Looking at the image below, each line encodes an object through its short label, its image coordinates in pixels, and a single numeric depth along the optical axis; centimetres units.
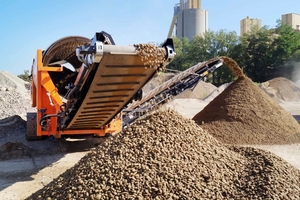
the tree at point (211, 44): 3778
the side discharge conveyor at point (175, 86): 841
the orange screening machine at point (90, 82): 441
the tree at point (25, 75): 3162
